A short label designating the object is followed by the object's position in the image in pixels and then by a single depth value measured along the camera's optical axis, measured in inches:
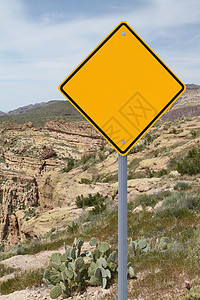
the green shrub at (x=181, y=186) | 343.6
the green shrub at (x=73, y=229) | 315.6
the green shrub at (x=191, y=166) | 414.3
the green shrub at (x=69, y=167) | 809.1
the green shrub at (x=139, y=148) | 758.2
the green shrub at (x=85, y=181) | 606.2
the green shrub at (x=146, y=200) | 318.0
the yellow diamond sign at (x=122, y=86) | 65.2
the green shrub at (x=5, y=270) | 228.5
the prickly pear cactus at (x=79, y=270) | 147.5
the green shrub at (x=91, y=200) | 432.8
